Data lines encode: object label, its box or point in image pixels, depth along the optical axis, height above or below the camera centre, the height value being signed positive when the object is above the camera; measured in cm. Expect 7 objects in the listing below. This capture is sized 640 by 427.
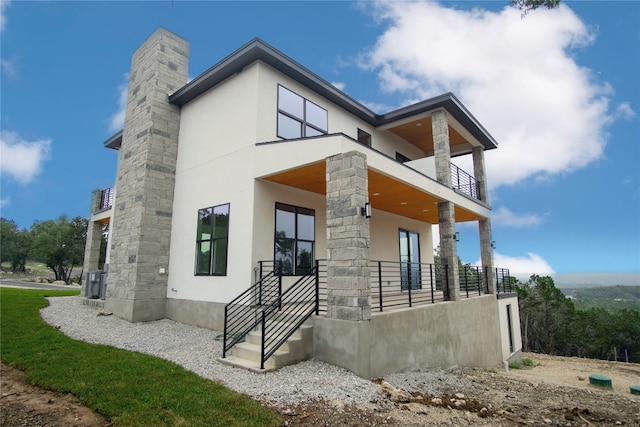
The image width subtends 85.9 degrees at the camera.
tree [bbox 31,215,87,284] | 3722 +281
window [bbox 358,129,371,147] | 1340 +525
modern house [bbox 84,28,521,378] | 657 +166
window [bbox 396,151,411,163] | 1542 +515
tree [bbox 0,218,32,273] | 4491 +298
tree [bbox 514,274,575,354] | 3472 -466
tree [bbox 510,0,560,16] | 562 +439
